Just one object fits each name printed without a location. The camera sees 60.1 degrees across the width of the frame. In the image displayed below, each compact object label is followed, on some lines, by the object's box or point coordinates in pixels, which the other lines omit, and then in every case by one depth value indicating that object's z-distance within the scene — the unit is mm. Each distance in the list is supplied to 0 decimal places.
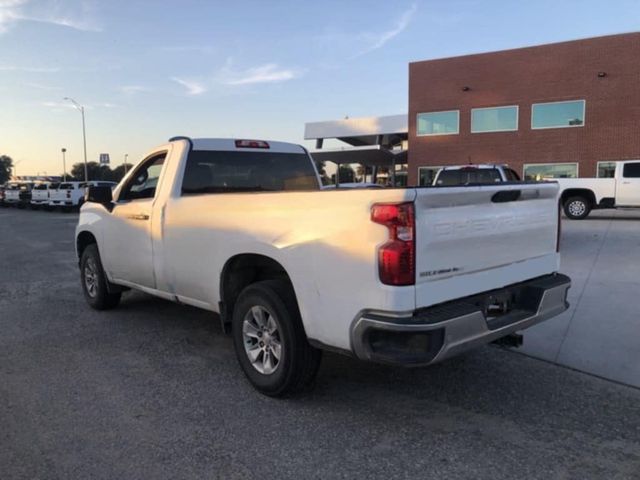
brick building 26391
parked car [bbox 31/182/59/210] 35188
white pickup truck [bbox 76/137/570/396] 3229
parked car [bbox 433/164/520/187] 14094
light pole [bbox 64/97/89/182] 49703
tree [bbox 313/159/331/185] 37750
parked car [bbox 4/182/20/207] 41156
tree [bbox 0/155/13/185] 106562
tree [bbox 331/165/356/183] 63469
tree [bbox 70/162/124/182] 97094
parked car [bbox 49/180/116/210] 33625
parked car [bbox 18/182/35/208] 38969
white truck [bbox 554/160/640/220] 17922
